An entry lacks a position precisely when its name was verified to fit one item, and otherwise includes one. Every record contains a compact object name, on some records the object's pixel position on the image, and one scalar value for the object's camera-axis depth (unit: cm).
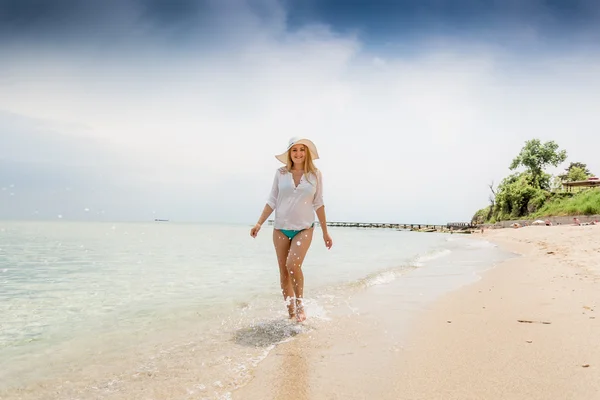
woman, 450
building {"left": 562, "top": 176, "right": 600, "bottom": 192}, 5491
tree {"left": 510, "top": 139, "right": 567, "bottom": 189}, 6072
